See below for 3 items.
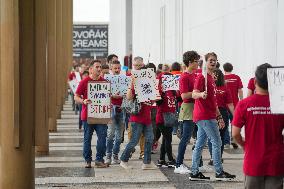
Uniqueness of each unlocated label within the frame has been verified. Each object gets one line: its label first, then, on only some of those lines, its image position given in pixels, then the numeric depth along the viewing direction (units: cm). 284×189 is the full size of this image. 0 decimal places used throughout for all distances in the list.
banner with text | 9131
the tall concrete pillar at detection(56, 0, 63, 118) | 3147
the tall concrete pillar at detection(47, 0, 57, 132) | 2168
